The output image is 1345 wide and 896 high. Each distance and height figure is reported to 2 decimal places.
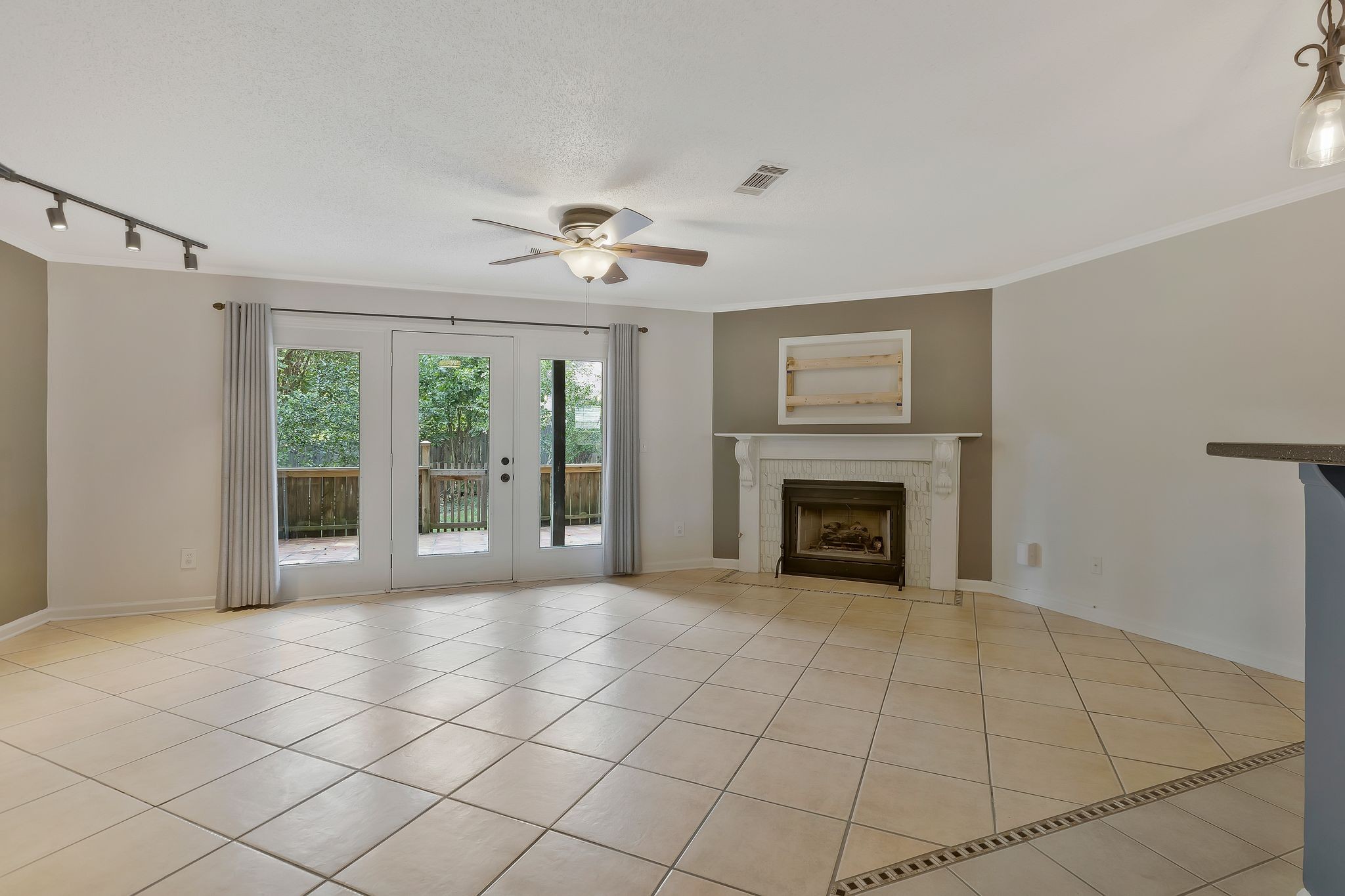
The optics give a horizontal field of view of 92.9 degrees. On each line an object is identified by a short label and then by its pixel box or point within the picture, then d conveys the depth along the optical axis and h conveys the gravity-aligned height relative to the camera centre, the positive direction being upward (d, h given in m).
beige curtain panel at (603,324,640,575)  5.82 -0.11
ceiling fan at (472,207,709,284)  3.42 +1.07
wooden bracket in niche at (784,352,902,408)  5.60 +0.62
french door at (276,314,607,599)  5.13 -0.11
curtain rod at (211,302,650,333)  5.35 +1.07
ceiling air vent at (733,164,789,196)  3.02 +1.30
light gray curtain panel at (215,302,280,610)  4.79 -0.20
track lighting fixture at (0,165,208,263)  3.00 +1.23
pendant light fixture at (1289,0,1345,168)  1.67 +0.89
